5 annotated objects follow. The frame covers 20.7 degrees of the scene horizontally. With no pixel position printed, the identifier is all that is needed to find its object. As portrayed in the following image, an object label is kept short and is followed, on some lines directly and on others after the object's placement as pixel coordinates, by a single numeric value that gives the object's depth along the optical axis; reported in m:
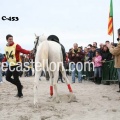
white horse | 8.34
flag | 15.80
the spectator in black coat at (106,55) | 15.00
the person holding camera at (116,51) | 8.75
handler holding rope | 9.65
